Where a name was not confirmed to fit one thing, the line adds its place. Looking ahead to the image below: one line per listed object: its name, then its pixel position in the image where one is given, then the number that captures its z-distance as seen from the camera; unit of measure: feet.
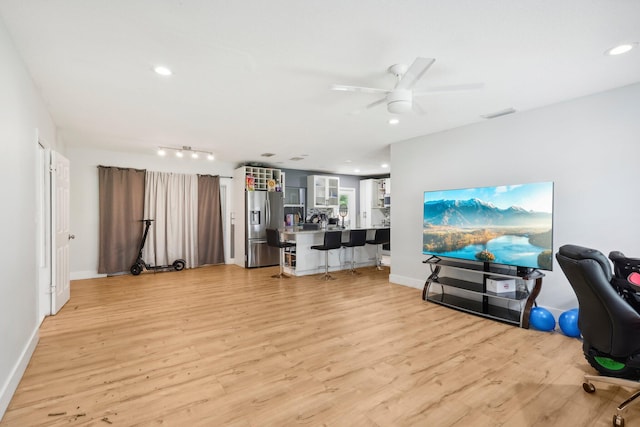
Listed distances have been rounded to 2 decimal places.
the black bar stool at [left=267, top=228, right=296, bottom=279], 19.75
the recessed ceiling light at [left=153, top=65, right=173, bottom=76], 8.64
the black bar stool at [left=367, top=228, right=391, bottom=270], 22.03
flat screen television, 10.99
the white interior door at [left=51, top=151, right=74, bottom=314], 12.67
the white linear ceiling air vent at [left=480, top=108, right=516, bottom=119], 12.31
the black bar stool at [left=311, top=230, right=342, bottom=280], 19.10
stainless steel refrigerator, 23.38
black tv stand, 11.42
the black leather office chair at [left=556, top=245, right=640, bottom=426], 6.24
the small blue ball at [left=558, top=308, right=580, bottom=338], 10.25
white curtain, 21.88
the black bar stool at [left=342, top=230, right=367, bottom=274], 20.38
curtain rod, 20.21
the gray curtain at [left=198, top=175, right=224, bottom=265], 23.80
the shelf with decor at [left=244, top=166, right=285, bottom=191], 23.71
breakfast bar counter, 20.40
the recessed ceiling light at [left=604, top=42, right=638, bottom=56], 7.50
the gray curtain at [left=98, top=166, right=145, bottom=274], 20.22
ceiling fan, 8.09
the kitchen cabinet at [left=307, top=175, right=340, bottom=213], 28.81
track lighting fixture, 18.98
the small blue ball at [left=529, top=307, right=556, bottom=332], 10.85
